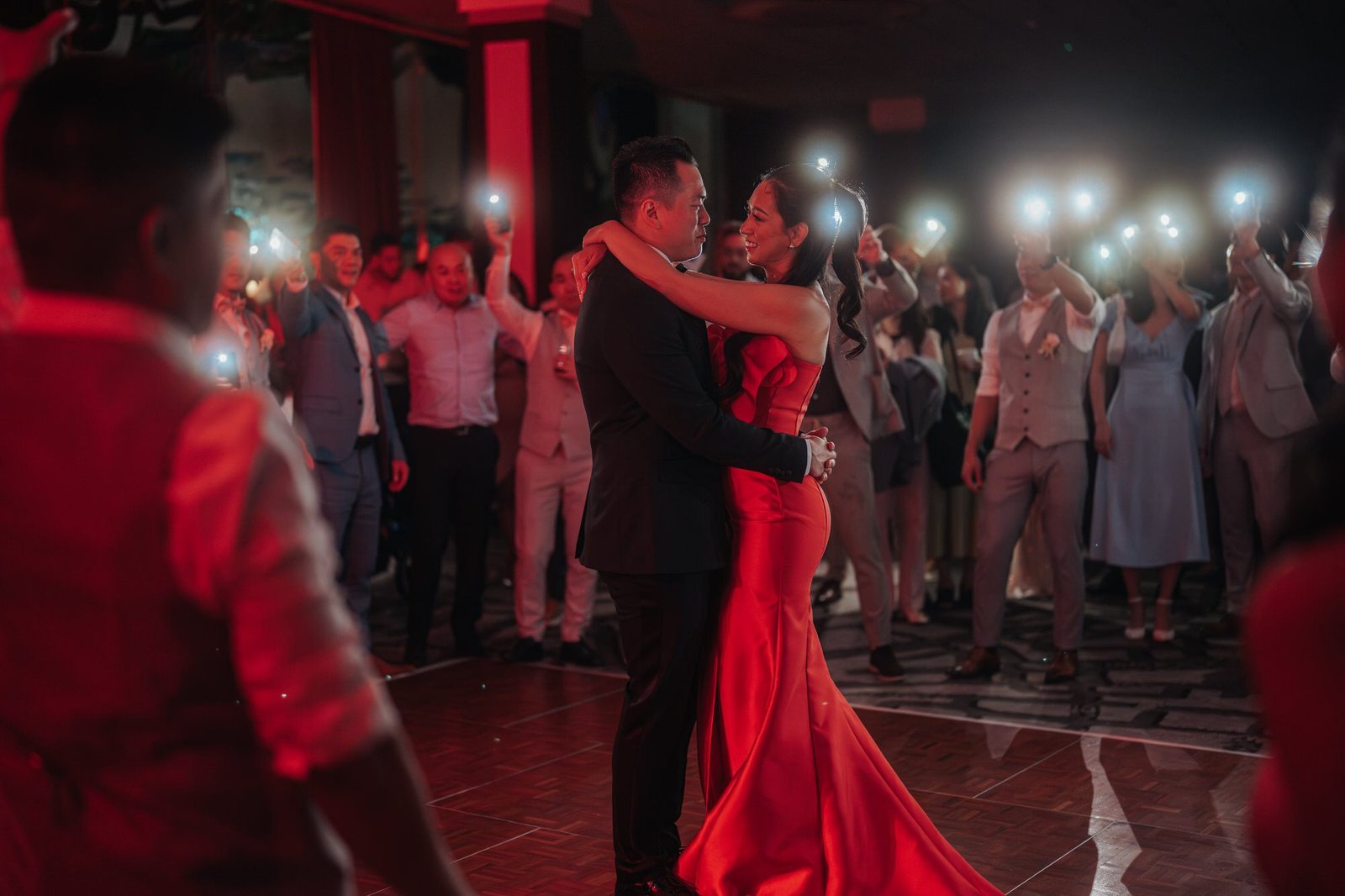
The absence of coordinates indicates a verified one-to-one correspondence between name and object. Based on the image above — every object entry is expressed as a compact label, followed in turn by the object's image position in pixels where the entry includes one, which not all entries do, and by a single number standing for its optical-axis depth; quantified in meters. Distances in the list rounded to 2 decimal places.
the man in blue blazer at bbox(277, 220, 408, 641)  4.89
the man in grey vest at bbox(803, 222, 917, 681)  5.06
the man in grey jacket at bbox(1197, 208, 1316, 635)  5.40
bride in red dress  2.75
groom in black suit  2.75
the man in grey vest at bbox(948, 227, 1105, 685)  4.91
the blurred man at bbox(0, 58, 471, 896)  1.03
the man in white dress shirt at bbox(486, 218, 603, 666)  5.39
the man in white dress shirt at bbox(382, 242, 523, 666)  5.39
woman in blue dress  5.60
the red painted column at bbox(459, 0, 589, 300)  7.54
